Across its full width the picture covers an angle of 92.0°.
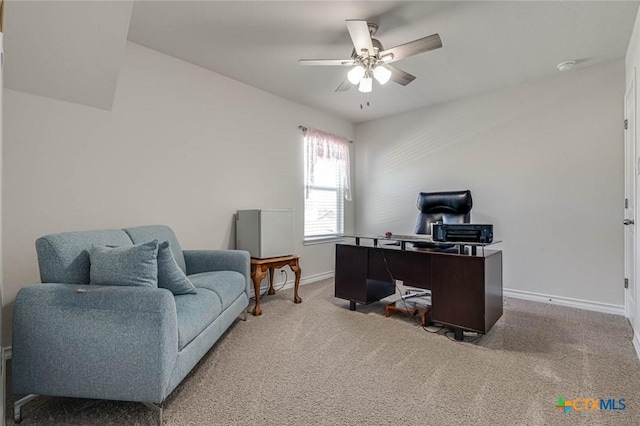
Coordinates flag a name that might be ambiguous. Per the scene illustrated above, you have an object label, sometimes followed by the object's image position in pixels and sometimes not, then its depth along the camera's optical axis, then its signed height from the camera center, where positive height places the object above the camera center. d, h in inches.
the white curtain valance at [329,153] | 167.6 +34.4
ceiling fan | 82.6 +45.9
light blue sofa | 55.7 -23.6
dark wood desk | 90.7 -21.9
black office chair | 123.5 +1.8
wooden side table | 117.1 -22.2
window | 168.4 +16.7
